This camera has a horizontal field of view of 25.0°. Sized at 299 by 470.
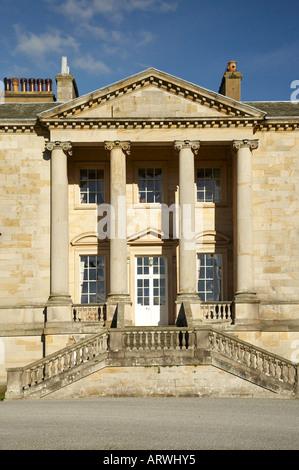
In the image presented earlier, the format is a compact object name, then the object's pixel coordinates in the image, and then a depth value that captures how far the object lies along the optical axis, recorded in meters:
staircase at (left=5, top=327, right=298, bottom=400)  20.12
